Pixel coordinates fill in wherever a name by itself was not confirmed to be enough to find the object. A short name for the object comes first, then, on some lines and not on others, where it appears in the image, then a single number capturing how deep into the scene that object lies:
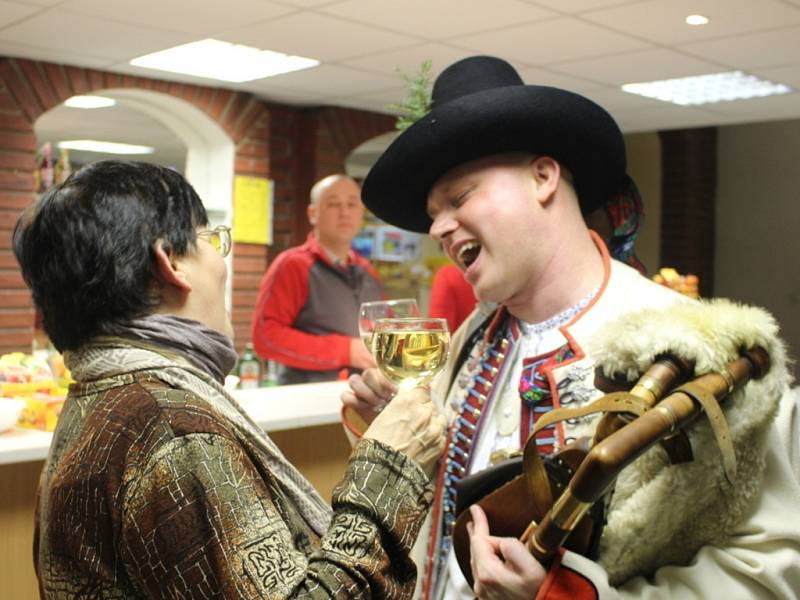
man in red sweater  4.62
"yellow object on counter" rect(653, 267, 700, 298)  4.66
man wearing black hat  1.72
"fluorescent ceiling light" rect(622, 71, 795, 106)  6.05
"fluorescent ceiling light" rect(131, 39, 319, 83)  5.39
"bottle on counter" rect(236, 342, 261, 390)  5.52
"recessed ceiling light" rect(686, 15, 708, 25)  4.38
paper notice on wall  6.71
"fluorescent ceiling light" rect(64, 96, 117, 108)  7.66
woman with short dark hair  1.14
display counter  2.48
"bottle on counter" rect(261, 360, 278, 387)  6.26
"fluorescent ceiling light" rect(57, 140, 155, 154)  11.17
